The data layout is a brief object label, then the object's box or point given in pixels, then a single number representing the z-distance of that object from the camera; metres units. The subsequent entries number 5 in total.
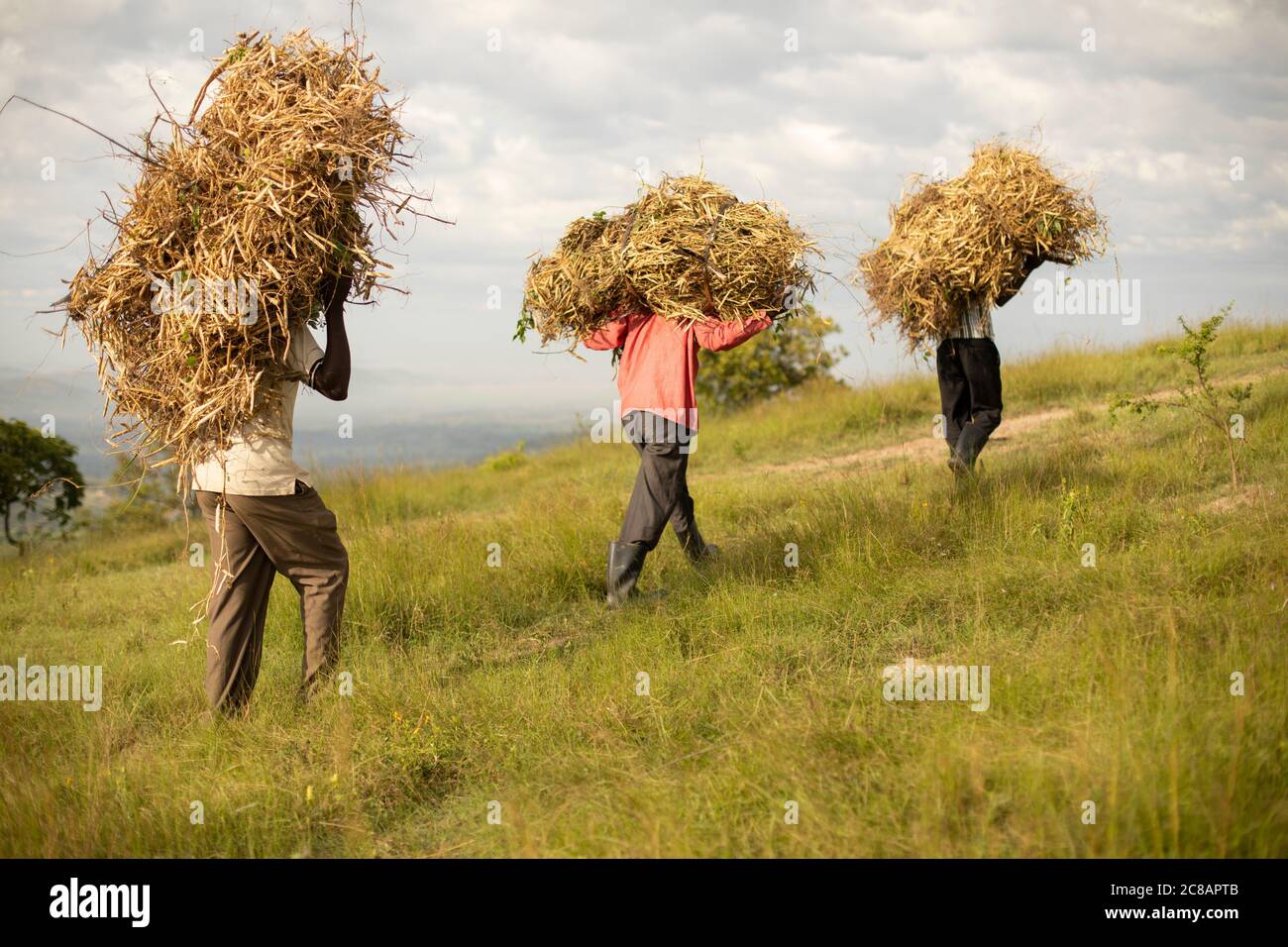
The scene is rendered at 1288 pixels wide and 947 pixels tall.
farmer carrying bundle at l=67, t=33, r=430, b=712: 3.78
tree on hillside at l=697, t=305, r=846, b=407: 17.14
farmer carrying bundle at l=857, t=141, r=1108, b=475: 6.34
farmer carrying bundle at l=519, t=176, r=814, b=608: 5.06
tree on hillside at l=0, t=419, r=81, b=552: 10.37
